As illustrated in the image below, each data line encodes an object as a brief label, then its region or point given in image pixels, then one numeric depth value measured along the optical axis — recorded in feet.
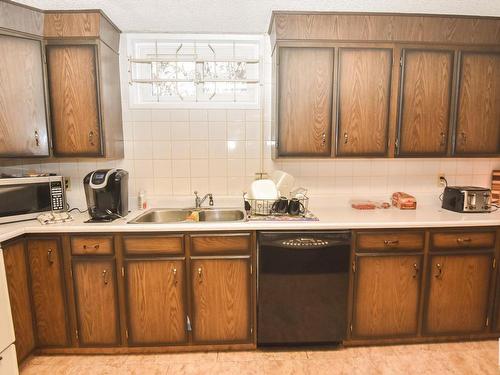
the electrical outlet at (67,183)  8.07
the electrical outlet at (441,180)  8.53
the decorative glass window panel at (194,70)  8.05
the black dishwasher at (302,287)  6.39
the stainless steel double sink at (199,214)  7.97
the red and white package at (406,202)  7.85
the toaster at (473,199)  7.33
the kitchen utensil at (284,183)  7.72
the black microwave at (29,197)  6.41
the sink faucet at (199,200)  8.07
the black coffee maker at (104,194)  6.72
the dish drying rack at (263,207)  7.16
